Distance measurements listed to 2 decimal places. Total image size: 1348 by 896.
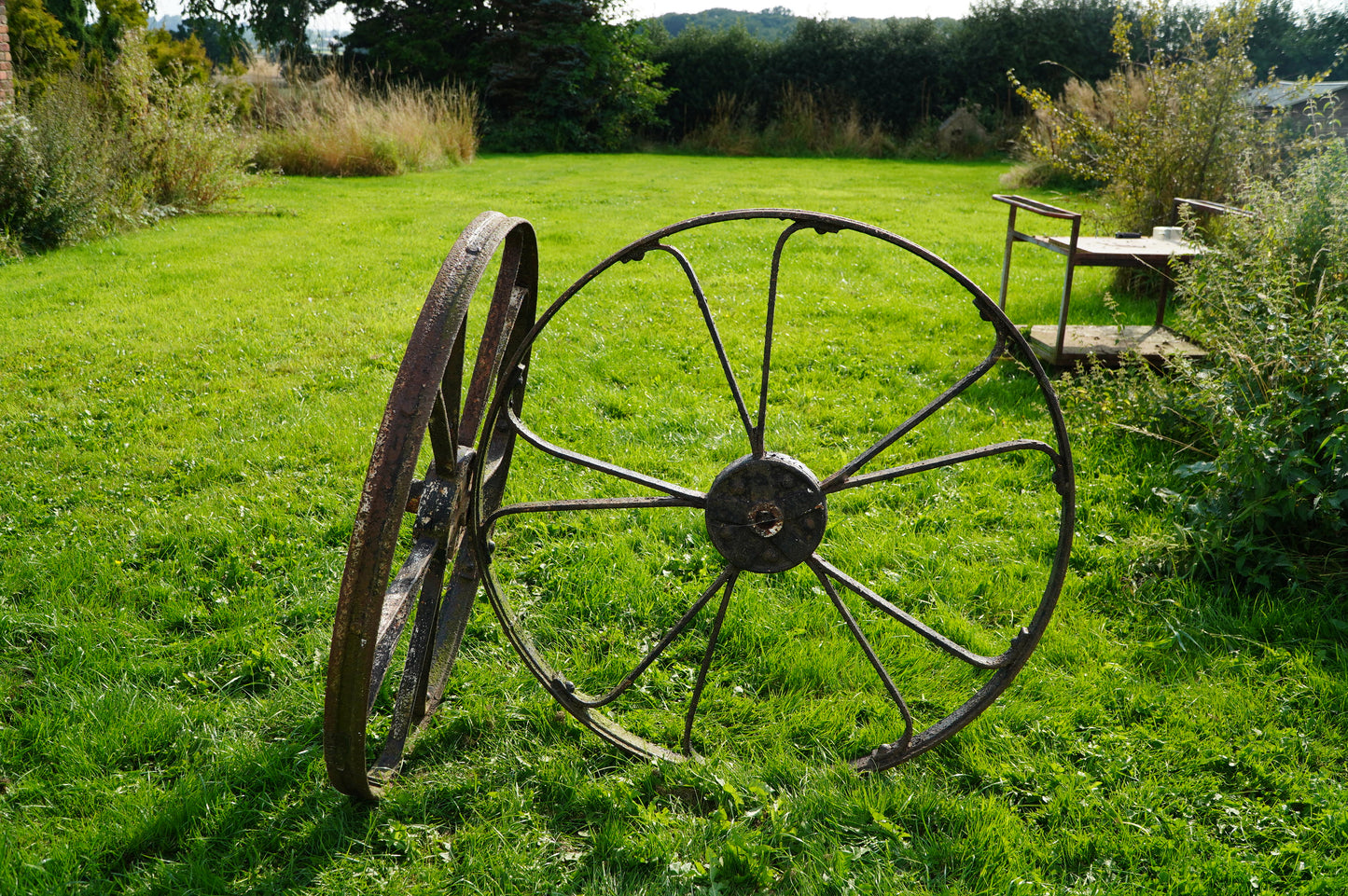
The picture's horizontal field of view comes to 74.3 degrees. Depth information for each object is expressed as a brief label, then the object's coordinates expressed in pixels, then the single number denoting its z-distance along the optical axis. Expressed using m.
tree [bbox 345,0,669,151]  17.91
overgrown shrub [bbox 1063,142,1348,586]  2.64
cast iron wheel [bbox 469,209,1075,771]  1.78
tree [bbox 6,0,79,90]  8.85
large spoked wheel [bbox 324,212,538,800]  1.47
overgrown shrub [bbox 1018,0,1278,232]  5.90
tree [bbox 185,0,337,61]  22.14
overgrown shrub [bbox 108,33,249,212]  8.20
